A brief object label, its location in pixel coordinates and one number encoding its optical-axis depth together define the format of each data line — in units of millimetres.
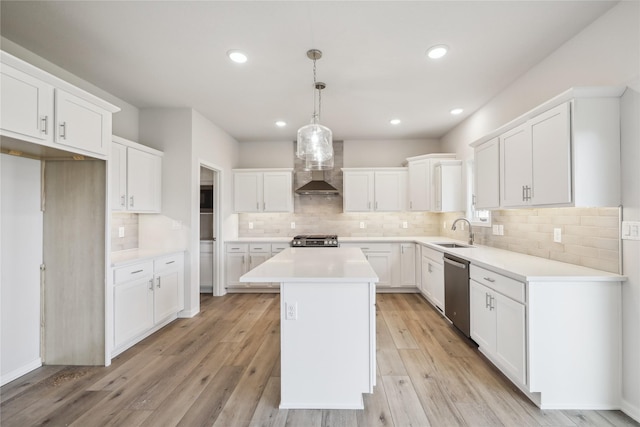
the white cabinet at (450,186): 4312
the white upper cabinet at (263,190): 5062
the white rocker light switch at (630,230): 1771
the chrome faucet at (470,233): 3831
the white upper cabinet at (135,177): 2943
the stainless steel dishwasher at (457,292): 2840
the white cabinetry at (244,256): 4699
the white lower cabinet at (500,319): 1995
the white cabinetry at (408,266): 4602
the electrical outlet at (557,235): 2422
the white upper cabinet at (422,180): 4543
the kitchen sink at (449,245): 4015
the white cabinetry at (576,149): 1883
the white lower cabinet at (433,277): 3580
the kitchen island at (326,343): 1899
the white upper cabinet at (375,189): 4949
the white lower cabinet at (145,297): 2645
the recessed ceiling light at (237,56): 2432
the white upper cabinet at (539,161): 1962
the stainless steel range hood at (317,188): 4781
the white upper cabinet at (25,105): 1749
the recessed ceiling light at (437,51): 2350
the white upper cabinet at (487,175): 2795
